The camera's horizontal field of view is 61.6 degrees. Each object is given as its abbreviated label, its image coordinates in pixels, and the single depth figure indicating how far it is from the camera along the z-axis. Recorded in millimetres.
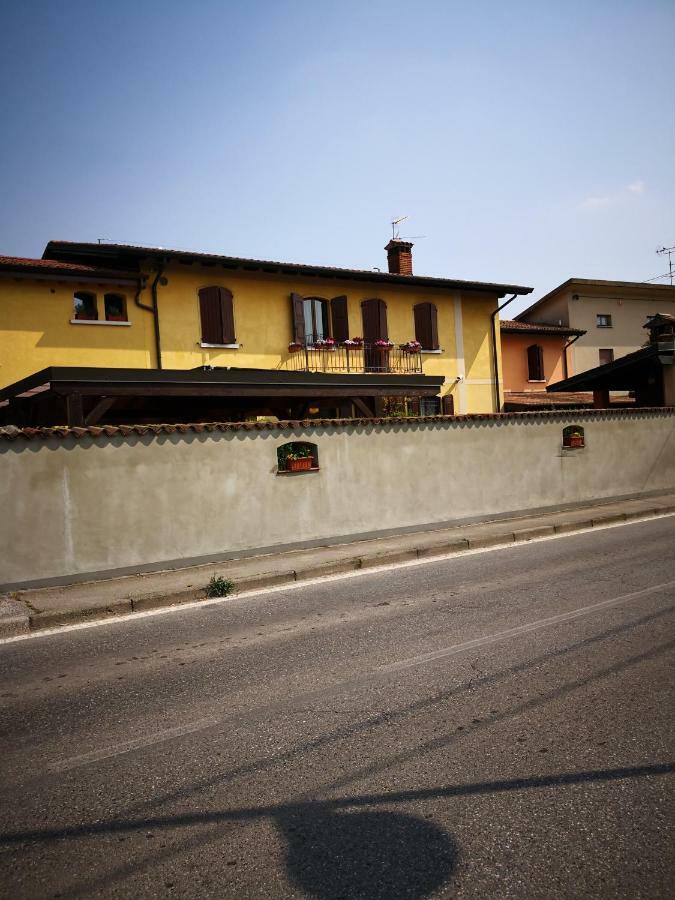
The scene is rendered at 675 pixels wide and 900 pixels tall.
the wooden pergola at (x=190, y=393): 9758
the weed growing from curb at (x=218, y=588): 7477
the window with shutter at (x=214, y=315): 16547
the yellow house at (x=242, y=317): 14500
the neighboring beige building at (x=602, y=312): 31328
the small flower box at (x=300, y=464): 9930
